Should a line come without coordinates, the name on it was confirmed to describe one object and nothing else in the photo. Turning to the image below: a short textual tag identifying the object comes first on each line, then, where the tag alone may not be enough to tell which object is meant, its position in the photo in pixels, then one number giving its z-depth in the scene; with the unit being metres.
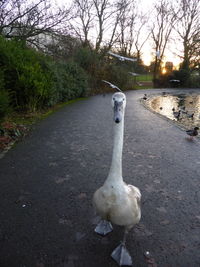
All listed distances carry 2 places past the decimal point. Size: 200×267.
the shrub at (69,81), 11.03
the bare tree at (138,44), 29.64
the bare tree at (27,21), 9.76
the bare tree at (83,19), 19.12
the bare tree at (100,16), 19.81
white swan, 1.91
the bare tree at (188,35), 27.31
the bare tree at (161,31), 28.91
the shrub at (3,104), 5.10
